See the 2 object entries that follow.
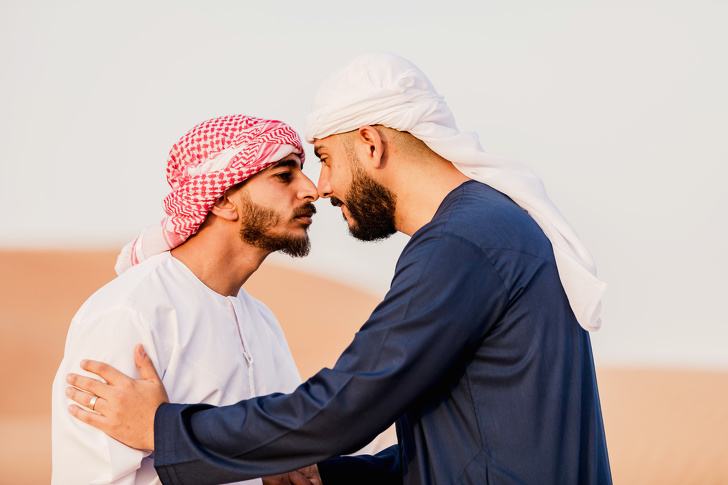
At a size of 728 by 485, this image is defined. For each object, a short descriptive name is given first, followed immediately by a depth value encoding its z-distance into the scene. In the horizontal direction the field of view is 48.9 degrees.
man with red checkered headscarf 3.04
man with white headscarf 2.49
